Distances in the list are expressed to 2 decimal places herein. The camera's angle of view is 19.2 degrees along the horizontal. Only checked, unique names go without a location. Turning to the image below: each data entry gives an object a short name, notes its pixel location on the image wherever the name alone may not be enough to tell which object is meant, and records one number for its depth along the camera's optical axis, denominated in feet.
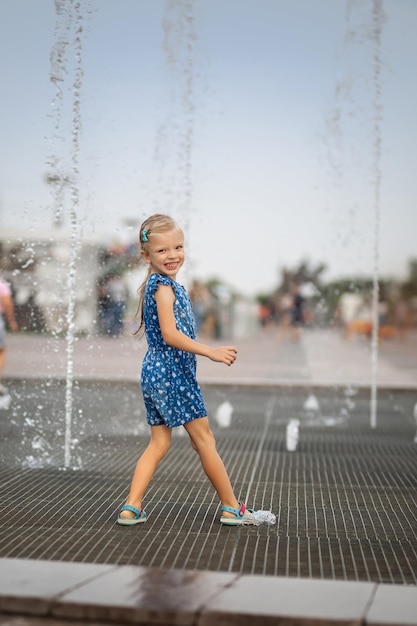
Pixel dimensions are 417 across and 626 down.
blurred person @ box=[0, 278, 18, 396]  39.32
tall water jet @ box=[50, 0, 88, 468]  27.32
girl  18.44
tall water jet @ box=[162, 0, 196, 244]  38.04
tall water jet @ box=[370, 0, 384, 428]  41.57
